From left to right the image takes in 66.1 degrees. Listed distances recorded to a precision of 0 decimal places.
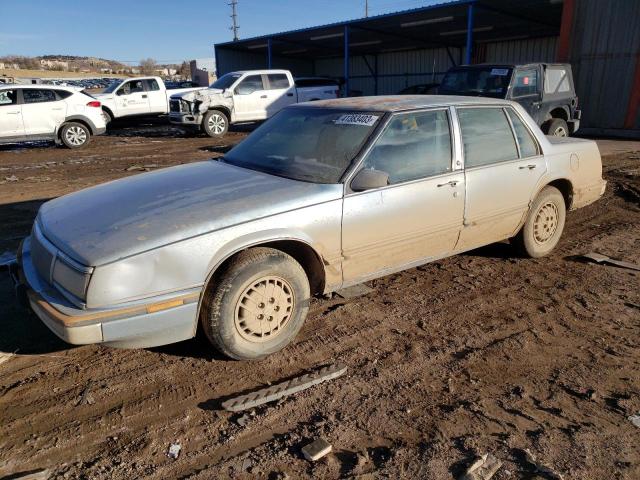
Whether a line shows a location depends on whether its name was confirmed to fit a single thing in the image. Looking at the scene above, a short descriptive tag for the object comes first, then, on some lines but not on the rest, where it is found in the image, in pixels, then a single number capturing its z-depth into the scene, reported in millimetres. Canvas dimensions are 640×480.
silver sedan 2713
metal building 15414
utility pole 59719
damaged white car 15086
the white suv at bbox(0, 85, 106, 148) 12227
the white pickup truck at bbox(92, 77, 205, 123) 17312
